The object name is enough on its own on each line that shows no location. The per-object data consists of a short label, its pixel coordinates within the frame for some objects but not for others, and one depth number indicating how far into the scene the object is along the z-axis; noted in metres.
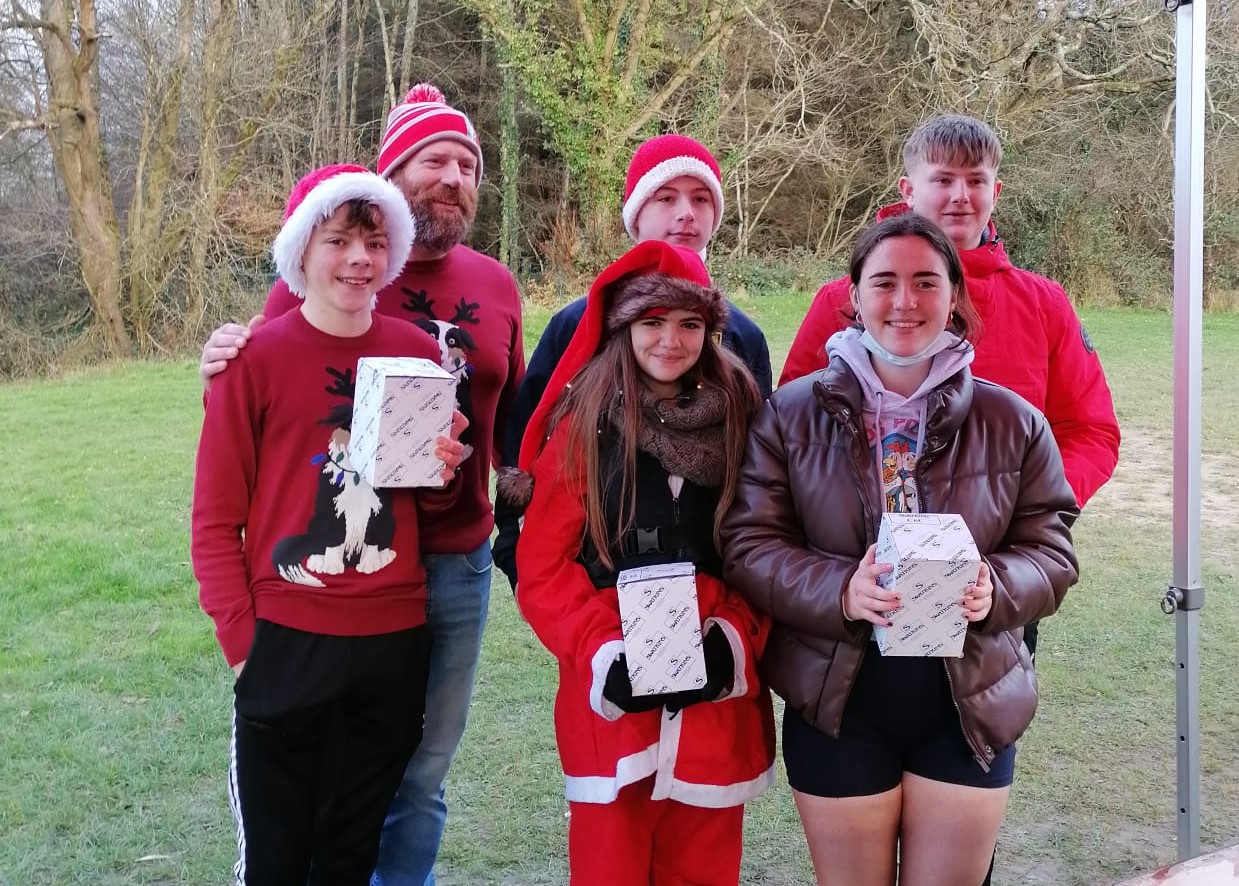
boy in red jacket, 2.32
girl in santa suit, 1.99
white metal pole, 2.54
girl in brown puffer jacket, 1.86
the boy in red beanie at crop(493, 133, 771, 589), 2.44
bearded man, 2.31
